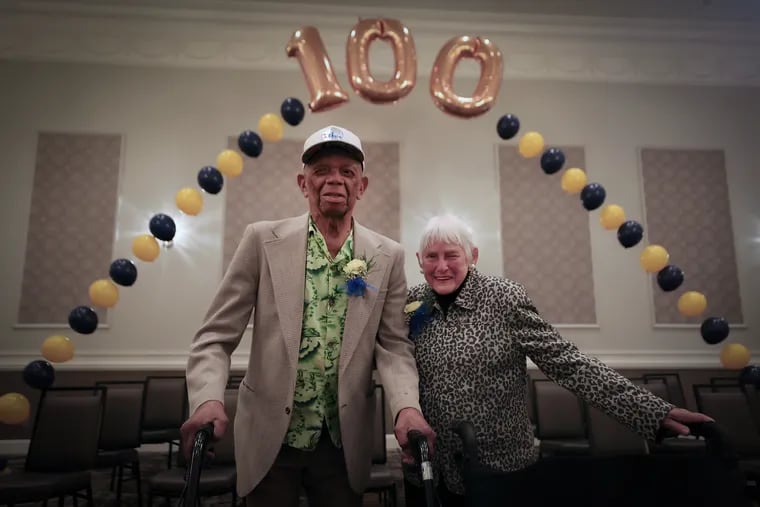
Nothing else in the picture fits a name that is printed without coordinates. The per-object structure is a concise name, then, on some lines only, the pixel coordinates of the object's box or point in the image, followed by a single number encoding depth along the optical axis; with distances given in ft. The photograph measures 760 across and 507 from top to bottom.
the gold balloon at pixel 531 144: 18.67
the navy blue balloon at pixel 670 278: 17.08
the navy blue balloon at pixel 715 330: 17.30
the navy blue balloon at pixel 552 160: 17.74
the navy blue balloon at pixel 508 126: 17.97
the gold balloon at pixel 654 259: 17.37
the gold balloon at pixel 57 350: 15.80
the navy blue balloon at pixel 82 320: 15.69
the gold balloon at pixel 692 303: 17.60
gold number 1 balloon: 15.57
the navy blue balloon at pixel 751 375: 16.84
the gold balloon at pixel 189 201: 17.22
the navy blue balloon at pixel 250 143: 17.19
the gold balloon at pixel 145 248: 16.60
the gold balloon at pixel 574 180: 18.13
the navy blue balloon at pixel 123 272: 15.83
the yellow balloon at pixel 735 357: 17.61
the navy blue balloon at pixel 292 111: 17.54
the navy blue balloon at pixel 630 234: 17.06
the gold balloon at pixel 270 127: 18.15
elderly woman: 5.41
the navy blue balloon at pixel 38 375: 14.97
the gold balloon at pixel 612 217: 17.80
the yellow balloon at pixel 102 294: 15.92
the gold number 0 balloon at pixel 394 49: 15.71
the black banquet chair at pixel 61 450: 9.66
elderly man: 4.74
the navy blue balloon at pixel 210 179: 17.04
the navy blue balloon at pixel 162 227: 16.14
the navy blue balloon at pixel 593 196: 17.44
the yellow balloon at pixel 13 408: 14.89
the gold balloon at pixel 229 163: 17.83
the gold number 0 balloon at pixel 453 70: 15.93
